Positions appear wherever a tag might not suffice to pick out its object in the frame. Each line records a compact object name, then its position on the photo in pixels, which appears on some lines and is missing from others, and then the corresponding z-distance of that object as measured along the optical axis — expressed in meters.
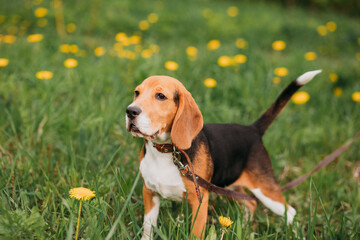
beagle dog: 1.93
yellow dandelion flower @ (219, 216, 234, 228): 1.92
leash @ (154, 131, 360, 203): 2.00
